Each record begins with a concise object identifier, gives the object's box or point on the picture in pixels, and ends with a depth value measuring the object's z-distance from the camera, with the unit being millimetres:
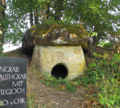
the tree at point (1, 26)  7229
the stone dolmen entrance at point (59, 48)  7105
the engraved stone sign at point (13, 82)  3229
